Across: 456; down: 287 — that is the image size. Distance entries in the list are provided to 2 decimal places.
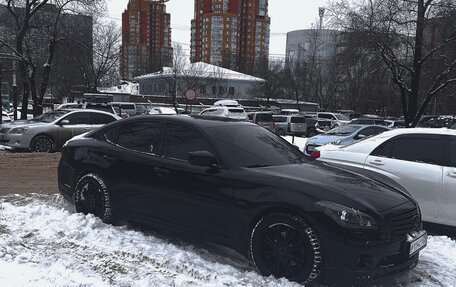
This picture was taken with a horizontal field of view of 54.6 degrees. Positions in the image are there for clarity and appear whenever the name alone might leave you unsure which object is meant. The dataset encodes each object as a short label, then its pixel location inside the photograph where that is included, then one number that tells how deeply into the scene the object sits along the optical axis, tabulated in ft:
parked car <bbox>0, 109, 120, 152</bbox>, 45.06
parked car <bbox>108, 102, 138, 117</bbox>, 133.08
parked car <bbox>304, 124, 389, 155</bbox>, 46.07
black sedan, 12.89
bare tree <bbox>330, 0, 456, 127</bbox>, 59.62
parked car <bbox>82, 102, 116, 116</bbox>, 70.65
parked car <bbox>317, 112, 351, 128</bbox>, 118.48
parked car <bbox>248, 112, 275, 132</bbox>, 96.68
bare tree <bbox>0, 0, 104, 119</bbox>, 82.28
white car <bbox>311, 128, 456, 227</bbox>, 19.40
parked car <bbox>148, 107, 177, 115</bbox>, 111.52
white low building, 198.90
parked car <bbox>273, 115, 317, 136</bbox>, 99.50
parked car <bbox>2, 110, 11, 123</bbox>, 96.05
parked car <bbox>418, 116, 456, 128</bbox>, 97.24
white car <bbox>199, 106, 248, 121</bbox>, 100.07
